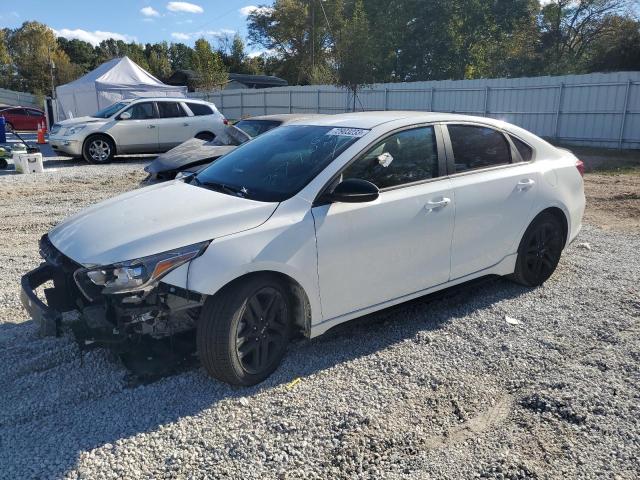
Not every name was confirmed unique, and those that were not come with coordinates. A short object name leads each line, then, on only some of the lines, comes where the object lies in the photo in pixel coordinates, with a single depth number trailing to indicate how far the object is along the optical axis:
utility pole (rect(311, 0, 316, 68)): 45.03
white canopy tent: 23.36
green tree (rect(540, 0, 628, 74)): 34.00
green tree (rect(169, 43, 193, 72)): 87.78
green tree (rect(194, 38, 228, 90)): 40.41
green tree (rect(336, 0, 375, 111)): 24.81
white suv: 14.89
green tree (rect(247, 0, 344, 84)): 49.06
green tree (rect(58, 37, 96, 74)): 82.69
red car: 32.44
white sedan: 3.17
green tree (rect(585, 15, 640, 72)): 22.58
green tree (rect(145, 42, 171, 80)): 71.02
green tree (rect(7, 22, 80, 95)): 63.37
